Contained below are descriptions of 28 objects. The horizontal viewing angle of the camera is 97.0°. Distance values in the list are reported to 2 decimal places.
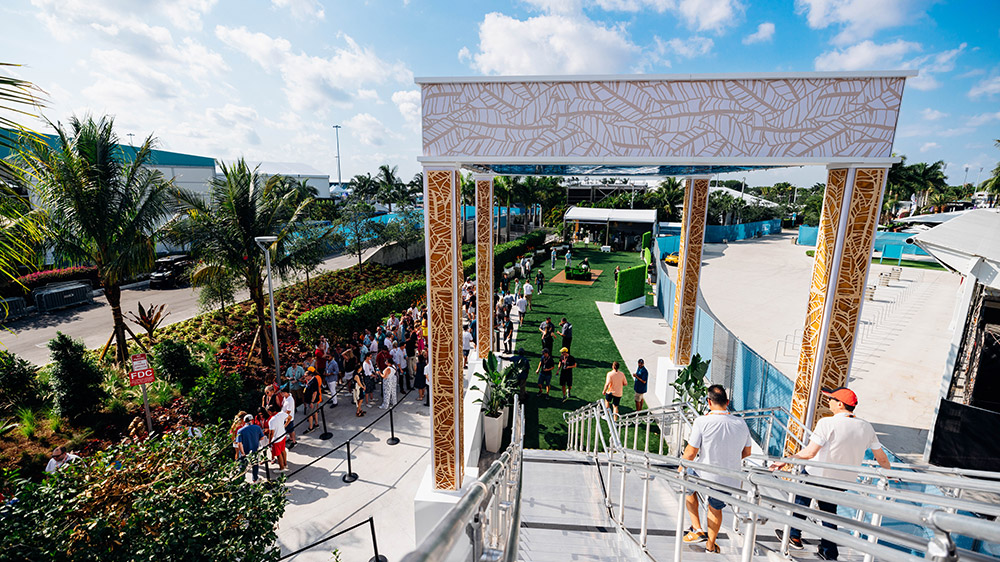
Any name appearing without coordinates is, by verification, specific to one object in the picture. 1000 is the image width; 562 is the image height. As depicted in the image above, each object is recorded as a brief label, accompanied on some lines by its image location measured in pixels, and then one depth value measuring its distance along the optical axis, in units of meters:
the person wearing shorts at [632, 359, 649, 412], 9.77
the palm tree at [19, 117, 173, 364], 9.92
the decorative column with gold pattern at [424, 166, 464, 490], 6.03
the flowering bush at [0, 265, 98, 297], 19.09
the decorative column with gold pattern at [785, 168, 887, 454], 5.54
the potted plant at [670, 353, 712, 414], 9.15
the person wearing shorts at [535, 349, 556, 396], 10.86
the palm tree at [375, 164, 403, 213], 48.81
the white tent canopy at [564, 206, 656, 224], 37.75
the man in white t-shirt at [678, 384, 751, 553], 4.15
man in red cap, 4.21
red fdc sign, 7.82
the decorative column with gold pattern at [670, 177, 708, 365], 10.12
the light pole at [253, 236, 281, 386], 10.36
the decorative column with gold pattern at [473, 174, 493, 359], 10.83
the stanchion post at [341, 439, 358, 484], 8.10
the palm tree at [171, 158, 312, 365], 11.86
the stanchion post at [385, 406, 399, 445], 9.32
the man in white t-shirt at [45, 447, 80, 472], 6.57
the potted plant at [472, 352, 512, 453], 9.02
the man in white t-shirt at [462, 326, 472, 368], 11.90
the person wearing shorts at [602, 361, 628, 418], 9.09
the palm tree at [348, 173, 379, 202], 60.53
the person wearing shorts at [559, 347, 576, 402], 10.65
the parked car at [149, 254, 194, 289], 23.36
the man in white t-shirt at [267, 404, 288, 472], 8.12
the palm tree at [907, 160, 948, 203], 50.46
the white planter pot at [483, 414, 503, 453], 9.00
